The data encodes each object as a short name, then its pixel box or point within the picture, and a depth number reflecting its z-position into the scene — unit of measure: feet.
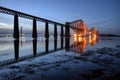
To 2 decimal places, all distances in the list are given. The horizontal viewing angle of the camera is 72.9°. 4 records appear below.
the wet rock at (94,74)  11.03
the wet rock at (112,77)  10.47
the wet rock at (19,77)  10.94
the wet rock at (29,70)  12.92
